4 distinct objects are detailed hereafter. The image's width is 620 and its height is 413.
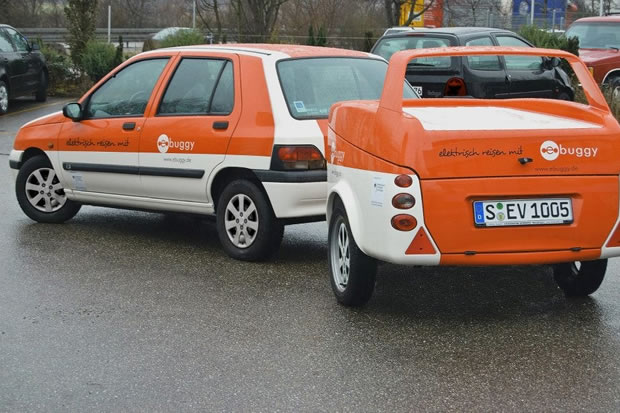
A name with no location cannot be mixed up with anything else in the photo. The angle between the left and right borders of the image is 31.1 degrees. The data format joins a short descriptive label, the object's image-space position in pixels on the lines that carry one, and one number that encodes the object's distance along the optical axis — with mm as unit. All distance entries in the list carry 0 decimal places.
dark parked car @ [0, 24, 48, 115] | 21938
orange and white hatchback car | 8125
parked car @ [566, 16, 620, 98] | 21422
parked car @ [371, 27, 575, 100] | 15758
